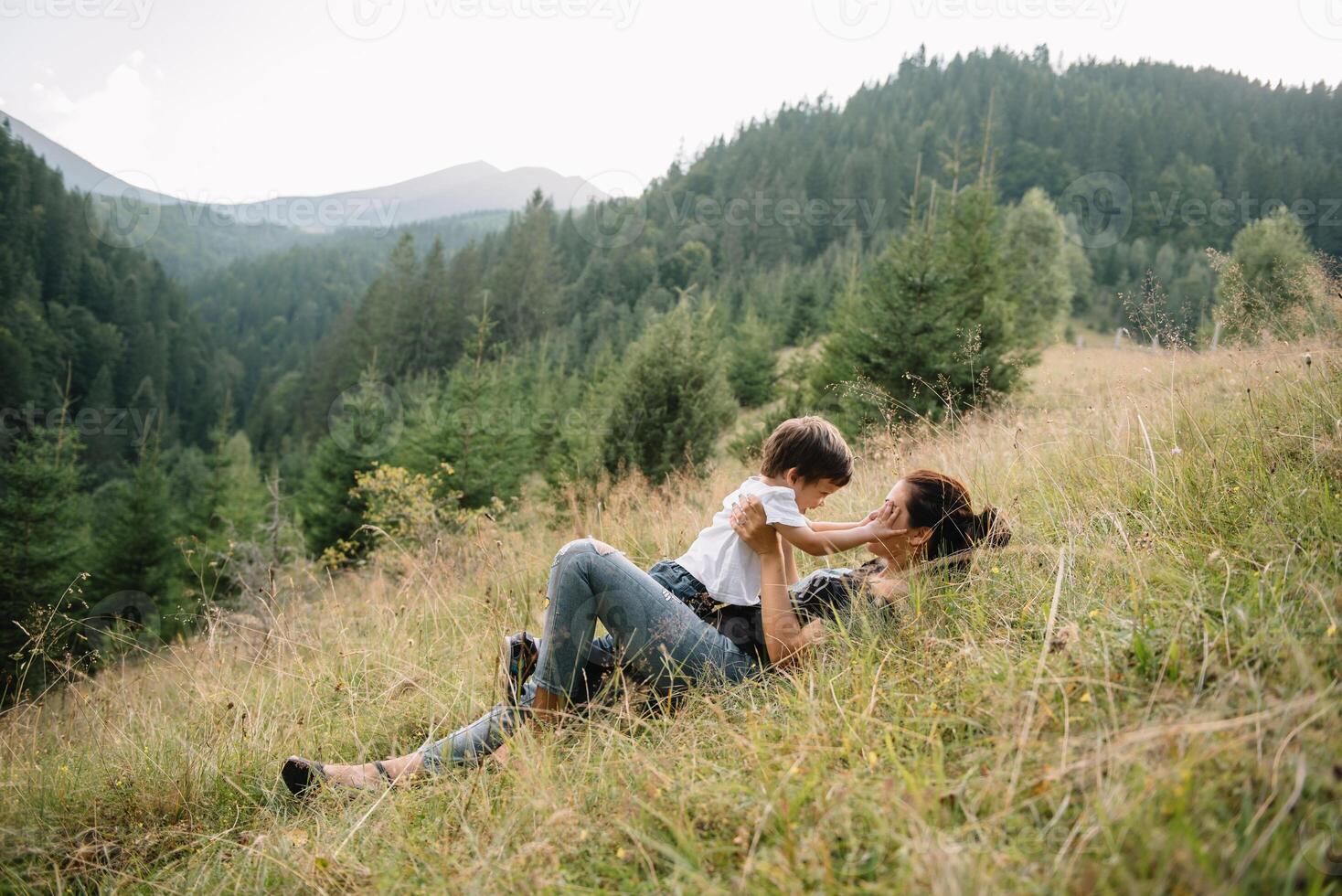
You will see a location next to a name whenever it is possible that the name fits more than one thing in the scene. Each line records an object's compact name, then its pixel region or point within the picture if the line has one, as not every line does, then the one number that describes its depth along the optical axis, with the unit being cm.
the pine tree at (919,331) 952
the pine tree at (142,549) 1745
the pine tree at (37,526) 1306
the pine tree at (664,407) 1122
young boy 264
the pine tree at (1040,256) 2556
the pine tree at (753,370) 2131
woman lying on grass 241
